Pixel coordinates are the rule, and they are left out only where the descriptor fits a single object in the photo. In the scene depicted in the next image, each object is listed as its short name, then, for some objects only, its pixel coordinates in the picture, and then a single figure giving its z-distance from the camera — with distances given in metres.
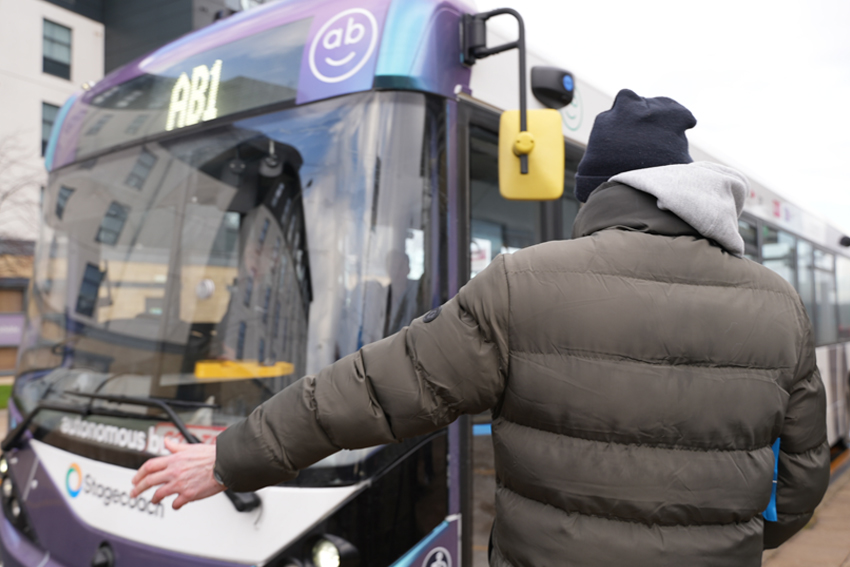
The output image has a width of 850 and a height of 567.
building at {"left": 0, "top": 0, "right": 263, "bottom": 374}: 19.78
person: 1.24
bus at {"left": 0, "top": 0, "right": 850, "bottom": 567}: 2.29
